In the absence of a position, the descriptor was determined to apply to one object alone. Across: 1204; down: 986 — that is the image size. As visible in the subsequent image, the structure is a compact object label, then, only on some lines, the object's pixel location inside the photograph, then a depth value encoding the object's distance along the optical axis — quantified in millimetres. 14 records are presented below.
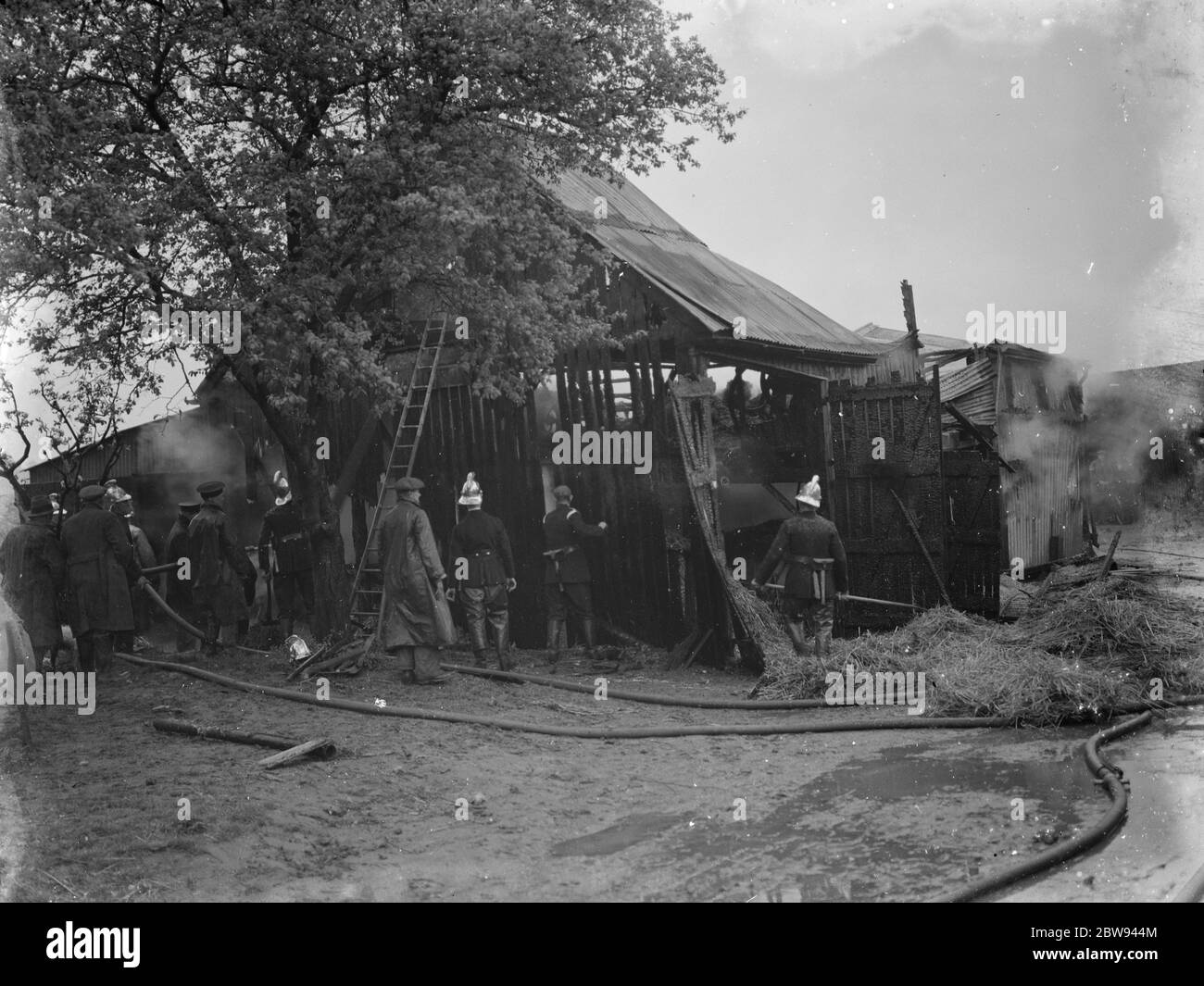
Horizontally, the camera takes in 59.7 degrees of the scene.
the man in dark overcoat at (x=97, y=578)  11945
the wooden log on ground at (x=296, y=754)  7926
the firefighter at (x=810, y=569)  11664
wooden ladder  13359
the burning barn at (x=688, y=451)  13055
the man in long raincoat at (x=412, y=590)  11562
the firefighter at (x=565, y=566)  13727
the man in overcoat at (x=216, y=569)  13859
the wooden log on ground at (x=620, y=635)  14061
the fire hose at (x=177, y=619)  12984
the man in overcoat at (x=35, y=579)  11062
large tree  10141
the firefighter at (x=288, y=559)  14391
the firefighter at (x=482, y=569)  12891
